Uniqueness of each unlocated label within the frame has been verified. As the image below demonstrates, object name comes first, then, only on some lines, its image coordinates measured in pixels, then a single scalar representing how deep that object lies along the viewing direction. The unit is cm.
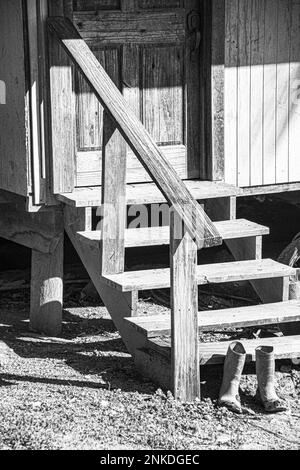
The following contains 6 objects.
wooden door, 706
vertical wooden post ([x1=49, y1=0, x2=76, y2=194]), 676
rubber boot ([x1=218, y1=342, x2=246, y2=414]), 578
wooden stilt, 741
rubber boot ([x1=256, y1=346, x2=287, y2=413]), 580
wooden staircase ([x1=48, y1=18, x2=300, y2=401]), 577
